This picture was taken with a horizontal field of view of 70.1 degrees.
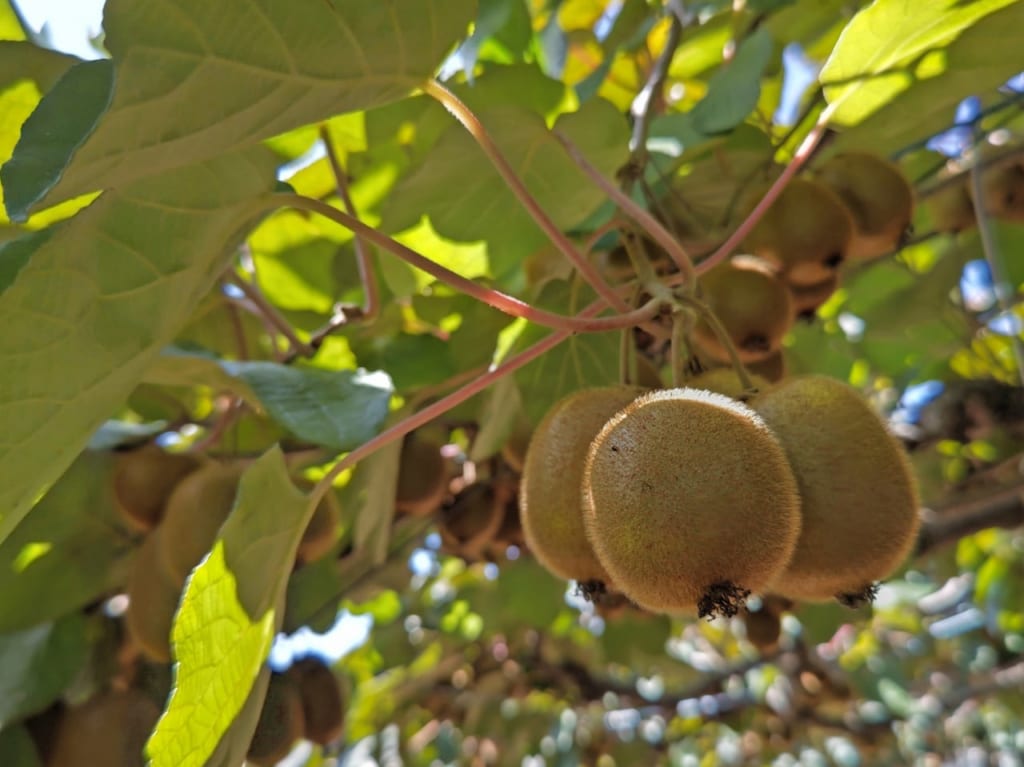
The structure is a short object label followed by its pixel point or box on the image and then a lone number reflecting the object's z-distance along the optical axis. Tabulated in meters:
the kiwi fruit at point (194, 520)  0.27
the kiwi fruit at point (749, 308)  0.27
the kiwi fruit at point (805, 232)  0.28
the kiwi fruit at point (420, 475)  0.35
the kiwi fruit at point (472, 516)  0.38
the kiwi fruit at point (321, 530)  0.29
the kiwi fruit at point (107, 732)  0.32
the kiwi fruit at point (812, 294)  0.30
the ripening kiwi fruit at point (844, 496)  0.18
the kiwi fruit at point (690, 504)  0.16
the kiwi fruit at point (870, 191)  0.30
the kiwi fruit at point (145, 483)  0.30
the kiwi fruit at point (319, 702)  0.40
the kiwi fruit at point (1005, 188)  0.40
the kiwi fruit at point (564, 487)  0.20
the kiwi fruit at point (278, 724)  0.34
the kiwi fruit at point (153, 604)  0.28
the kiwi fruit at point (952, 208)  0.41
